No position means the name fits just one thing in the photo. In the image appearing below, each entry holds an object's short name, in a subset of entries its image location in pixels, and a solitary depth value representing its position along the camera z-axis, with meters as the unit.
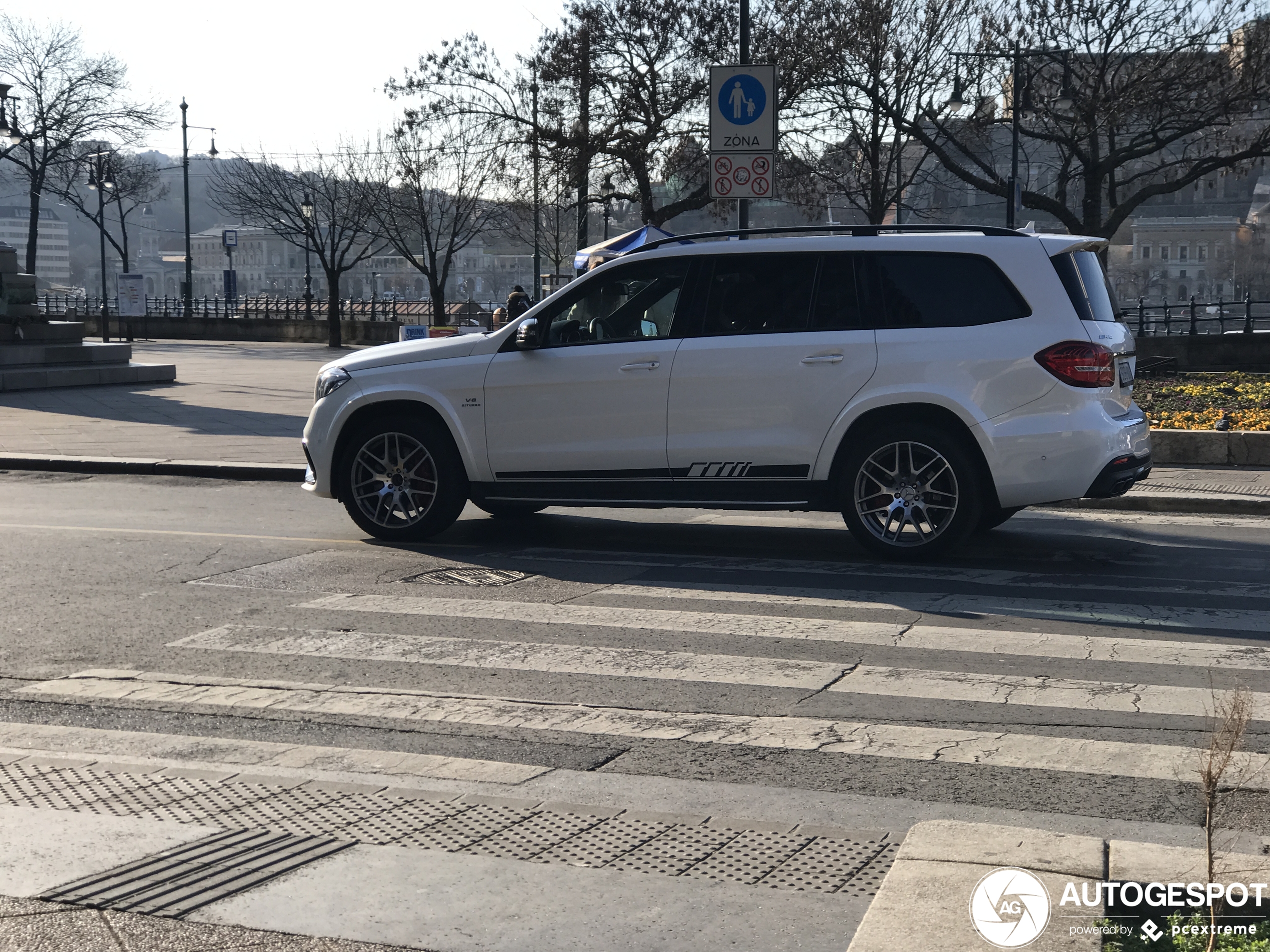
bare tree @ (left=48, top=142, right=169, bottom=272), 58.78
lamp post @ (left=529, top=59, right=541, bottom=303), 30.39
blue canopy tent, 21.83
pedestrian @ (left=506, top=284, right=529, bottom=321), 25.80
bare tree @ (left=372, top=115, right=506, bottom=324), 45.81
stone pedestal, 25.36
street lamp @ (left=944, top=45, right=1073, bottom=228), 29.08
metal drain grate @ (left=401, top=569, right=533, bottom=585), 8.19
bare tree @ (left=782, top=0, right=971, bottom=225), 29.94
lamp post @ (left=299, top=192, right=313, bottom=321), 50.16
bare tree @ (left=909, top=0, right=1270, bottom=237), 29.23
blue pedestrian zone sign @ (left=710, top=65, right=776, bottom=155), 13.59
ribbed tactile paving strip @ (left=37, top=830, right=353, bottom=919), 3.62
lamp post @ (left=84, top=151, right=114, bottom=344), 51.06
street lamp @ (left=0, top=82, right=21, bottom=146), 31.02
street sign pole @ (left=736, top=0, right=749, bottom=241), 14.62
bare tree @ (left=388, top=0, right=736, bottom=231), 29.44
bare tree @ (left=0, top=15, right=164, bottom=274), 51.69
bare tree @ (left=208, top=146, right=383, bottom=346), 52.66
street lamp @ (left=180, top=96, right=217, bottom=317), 58.78
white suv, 8.27
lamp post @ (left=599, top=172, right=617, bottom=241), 30.77
